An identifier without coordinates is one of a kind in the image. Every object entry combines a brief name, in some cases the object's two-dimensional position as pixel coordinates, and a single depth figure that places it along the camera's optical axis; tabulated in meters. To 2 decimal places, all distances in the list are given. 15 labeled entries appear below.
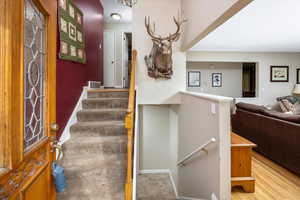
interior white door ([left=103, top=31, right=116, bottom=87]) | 5.50
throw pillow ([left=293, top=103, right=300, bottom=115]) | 4.70
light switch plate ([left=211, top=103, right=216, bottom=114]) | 2.02
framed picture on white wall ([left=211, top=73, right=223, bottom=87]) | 6.55
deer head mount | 3.44
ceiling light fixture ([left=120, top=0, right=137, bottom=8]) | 2.29
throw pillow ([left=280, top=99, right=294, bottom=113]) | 4.75
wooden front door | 1.10
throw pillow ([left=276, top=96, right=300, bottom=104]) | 5.08
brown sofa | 2.75
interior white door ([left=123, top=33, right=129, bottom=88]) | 5.77
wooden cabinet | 2.31
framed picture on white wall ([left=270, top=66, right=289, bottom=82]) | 5.63
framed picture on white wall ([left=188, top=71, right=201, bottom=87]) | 6.43
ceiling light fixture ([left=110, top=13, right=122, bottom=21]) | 5.25
